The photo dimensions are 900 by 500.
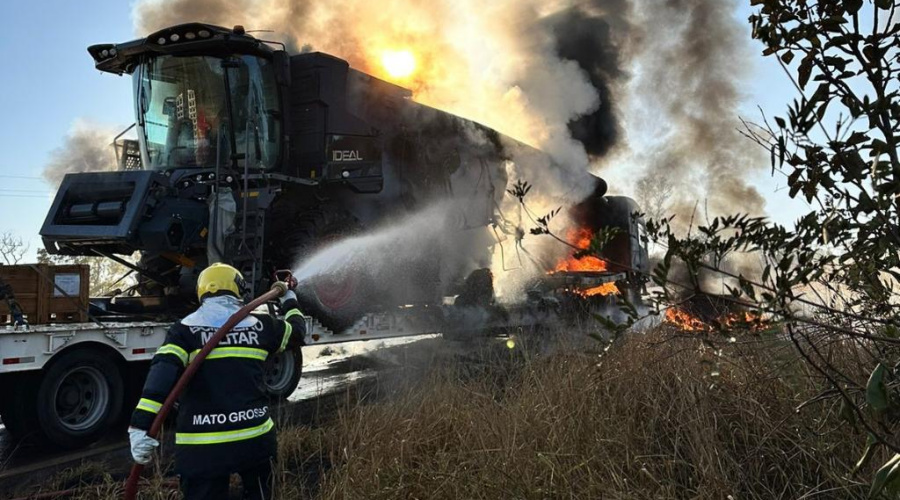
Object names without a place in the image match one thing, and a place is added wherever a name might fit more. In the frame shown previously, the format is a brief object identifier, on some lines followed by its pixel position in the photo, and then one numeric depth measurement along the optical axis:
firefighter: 3.12
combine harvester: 5.89
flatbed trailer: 5.49
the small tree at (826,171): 1.55
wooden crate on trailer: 5.66
